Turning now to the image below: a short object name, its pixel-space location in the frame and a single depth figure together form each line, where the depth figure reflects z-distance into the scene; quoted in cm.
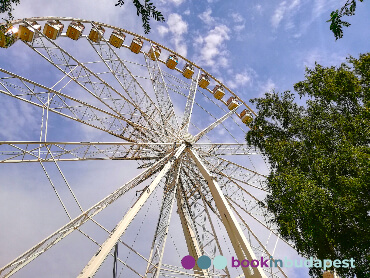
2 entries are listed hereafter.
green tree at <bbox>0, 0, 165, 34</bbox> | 307
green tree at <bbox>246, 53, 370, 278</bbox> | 682
